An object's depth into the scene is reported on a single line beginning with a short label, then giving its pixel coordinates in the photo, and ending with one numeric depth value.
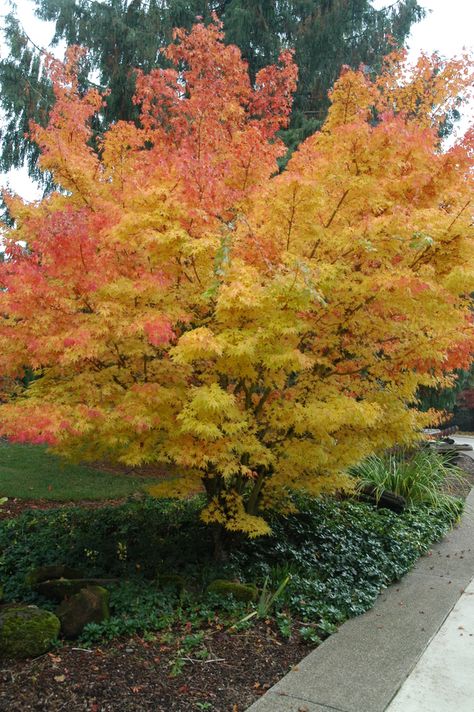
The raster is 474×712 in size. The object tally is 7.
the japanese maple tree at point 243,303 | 4.54
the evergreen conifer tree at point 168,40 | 12.35
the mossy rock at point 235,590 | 5.28
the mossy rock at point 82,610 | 4.61
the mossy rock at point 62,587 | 5.27
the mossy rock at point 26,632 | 4.26
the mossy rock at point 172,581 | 5.51
